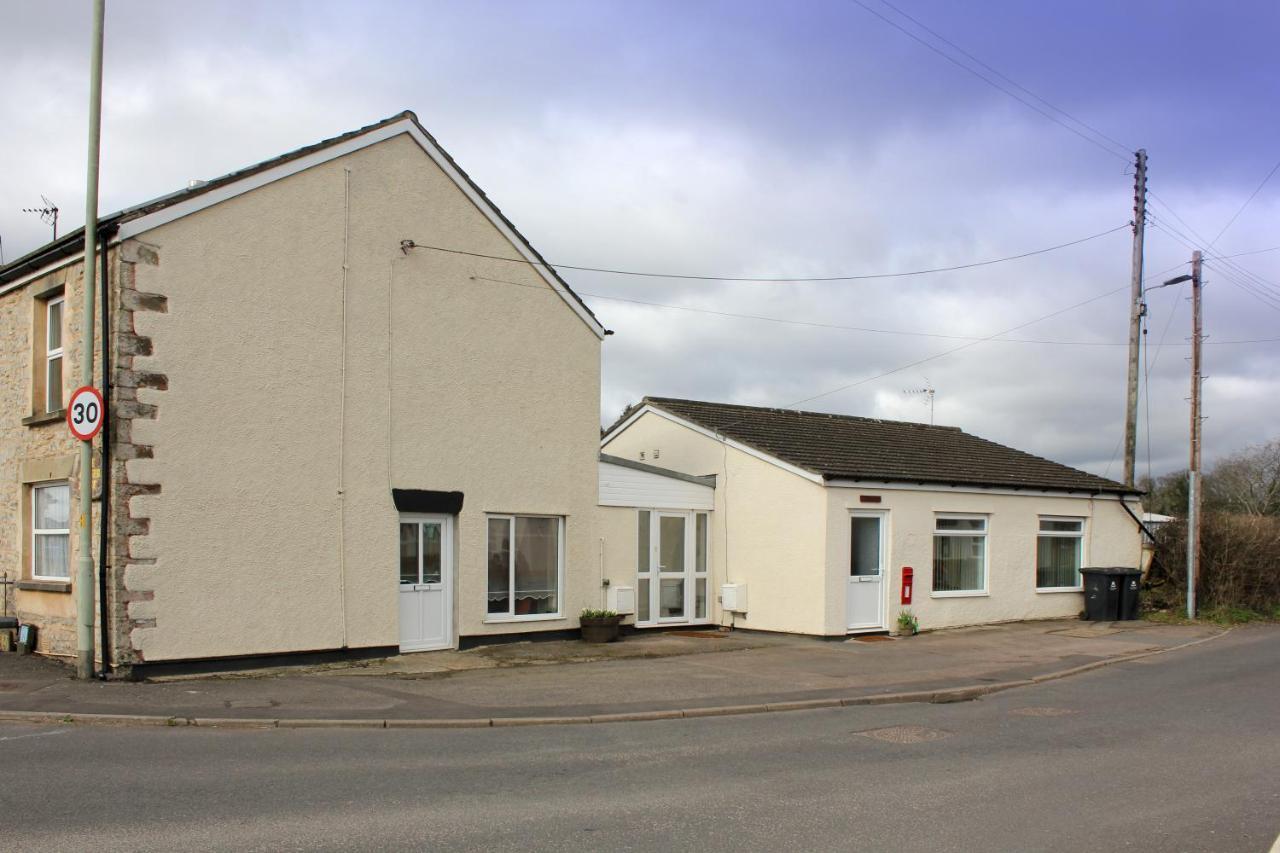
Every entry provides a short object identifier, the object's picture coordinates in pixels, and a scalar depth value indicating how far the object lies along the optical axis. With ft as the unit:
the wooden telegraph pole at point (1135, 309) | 87.97
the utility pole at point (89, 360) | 40.57
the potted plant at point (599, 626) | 58.54
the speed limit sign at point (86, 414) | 40.88
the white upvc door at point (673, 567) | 65.36
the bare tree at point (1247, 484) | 176.14
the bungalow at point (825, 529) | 62.23
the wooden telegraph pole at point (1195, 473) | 74.33
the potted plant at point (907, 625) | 63.82
